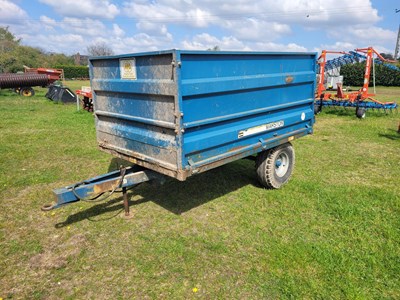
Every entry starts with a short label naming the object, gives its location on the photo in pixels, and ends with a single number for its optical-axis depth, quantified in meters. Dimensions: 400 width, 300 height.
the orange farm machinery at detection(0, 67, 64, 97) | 17.83
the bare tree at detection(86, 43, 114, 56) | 62.10
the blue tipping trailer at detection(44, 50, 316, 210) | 3.32
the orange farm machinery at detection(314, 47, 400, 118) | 11.70
